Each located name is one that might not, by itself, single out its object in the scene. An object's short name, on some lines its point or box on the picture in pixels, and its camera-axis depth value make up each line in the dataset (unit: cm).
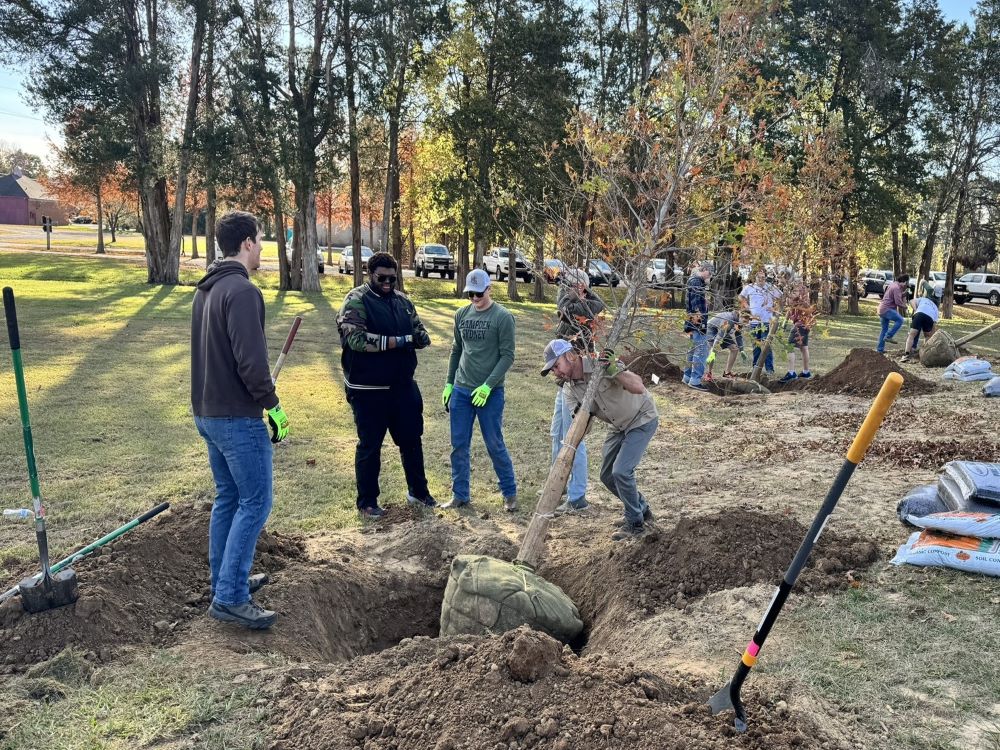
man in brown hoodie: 380
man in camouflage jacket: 581
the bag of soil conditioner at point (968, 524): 458
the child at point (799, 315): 830
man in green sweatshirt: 609
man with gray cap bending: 528
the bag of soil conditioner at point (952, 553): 453
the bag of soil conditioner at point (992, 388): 1046
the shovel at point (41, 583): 384
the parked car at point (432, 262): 3978
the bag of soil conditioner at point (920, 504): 537
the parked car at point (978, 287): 3878
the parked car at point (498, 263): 4056
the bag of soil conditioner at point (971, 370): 1199
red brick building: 8181
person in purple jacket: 1530
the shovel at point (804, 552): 238
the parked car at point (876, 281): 4088
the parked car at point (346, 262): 3988
